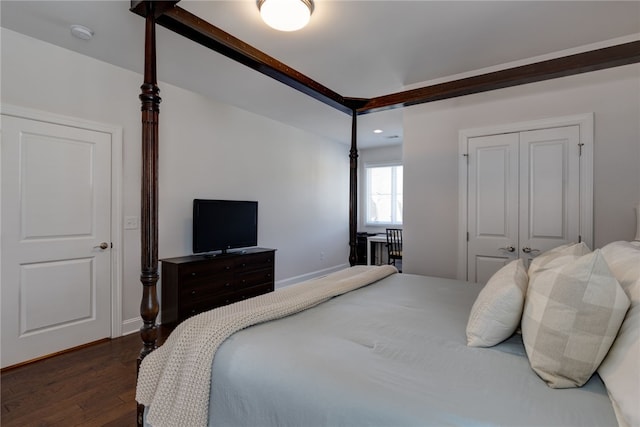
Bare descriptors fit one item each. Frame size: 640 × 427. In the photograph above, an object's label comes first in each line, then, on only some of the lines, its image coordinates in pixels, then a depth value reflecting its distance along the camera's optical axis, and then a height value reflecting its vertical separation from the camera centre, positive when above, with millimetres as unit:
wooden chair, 5250 -511
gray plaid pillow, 938 -323
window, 6633 +366
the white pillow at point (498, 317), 1207 -385
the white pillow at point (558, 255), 1258 -188
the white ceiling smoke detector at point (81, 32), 2461 +1375
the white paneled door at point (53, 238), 2520 -222
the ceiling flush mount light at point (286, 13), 1940 +1211
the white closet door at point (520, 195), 2773 +163
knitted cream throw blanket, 1175 -574
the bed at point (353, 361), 873 -497
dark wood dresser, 3248 -751
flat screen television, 3629 -149
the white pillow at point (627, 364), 783 -397
